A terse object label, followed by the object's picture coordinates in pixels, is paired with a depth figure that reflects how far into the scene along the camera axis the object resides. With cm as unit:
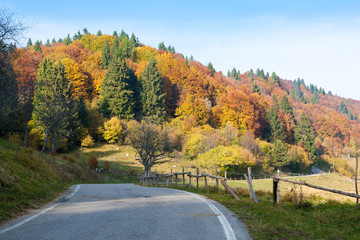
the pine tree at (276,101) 13000
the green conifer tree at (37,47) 10429
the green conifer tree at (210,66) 14835
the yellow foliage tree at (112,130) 6962
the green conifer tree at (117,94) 7862
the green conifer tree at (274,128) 9924
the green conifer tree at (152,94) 8350
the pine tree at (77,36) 17599
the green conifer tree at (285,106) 12094
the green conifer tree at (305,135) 10129
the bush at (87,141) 6525
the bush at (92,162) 4922
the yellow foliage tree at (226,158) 6022
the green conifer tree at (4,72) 1357
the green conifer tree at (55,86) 6016
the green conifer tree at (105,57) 10682
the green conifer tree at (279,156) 8150
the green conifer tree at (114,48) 11072
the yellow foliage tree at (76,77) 7842
